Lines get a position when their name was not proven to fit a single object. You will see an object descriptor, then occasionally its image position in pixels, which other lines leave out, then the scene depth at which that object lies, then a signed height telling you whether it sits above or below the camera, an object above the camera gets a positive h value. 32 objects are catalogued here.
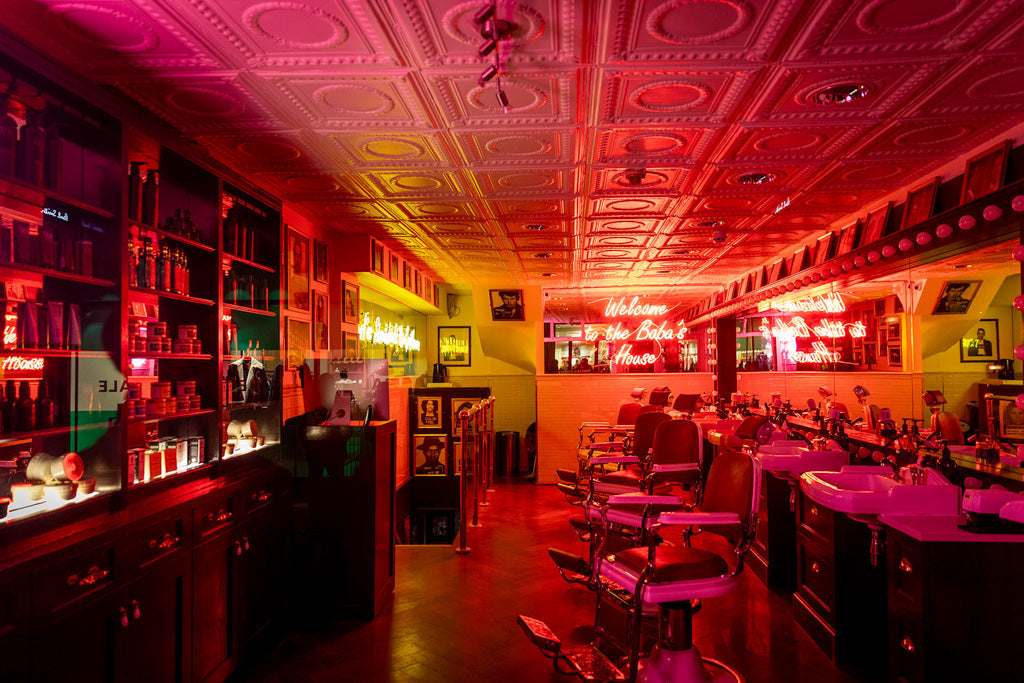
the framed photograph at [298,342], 4.92 +0.14
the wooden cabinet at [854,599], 3.47 -1.37
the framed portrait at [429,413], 8.09 -0.71
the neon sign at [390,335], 8.04 +0.34
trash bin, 10.59 -1.63
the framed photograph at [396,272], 7.07 +1.01
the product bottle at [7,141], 2.41 +0.87
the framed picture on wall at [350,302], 6.12 +0.57
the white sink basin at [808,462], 4.11 -0.70
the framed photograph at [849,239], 5.13 +0.98
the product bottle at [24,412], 2.51 -0.21
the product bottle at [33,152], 2.49 +0.84
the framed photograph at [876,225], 4.66 +1.01
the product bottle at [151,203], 3.16 +0.81
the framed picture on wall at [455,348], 12.07 +0.20
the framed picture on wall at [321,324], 5.50 +0.32
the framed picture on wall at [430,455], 8.01 -1.25
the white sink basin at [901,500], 2.88 -0.68
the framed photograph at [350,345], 6.11 +0.14
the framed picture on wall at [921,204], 4.00 +1.01
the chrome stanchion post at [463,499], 5.66 -1.30
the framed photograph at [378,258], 6.34 +1.05
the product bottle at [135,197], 3.05 +0.81
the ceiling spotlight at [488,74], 2.50 +1.16
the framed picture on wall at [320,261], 5.58 +0.89
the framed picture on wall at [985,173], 3.25 +0.99
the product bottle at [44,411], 2.62 -0.21
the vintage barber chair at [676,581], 2.83 -1.04
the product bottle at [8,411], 2.44 -0.20
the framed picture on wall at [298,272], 5.00 +0.72
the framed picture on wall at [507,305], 9.93 +0.84
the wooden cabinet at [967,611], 2.54 -1.06
